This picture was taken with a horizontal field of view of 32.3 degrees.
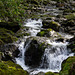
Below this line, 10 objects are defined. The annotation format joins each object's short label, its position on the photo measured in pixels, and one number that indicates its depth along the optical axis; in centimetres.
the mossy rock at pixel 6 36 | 1475
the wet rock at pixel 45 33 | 1591
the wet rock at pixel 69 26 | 1906
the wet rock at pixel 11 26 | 1792
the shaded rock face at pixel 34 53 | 1273
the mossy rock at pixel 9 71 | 653
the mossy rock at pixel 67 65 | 536
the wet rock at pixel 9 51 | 1278
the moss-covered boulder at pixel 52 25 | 1916
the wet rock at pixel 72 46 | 1289
